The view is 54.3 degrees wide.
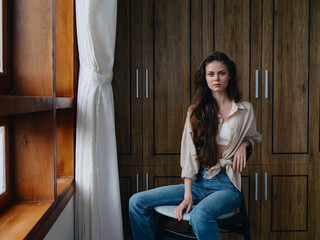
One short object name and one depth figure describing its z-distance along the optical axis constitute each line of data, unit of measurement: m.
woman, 1.72
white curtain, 1.71
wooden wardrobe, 2.26
